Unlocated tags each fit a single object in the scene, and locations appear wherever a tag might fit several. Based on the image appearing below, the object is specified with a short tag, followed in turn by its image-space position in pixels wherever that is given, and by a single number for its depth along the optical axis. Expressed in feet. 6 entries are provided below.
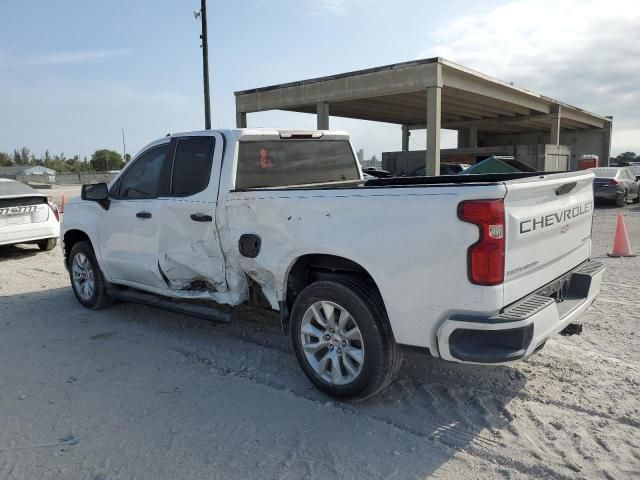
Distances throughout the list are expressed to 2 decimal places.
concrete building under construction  65.00
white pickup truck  10.11
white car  30.96
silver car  58.49
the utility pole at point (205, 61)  54.34
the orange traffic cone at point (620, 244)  28.81
